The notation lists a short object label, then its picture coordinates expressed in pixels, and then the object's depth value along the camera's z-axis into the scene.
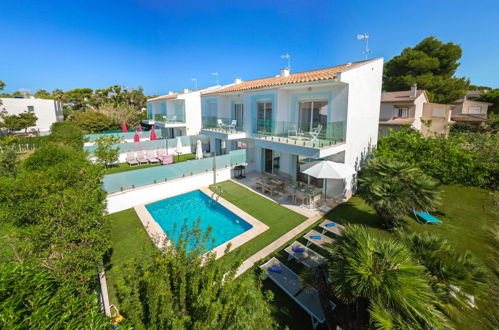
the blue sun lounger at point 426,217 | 9.98
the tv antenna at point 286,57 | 17.77
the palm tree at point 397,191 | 8.84
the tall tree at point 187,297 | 2.96
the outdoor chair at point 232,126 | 18.00
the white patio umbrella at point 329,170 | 10.74
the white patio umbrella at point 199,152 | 18.92
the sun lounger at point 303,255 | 6.87
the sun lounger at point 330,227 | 8.61
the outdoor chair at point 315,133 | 12.21
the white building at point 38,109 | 39.62
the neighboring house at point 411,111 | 26.73
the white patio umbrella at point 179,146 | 21.92
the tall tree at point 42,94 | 56.51
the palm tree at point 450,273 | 4.04
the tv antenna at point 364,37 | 14.44
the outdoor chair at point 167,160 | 19.61
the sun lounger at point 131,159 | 21.35
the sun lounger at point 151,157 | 21.85
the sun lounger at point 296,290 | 5.34
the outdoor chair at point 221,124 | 18.49
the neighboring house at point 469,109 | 36.30
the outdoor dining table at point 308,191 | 12.07
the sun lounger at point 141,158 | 21.64
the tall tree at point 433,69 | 33.88
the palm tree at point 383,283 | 3.36
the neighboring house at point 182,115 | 25.95
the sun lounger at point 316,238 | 7.91
